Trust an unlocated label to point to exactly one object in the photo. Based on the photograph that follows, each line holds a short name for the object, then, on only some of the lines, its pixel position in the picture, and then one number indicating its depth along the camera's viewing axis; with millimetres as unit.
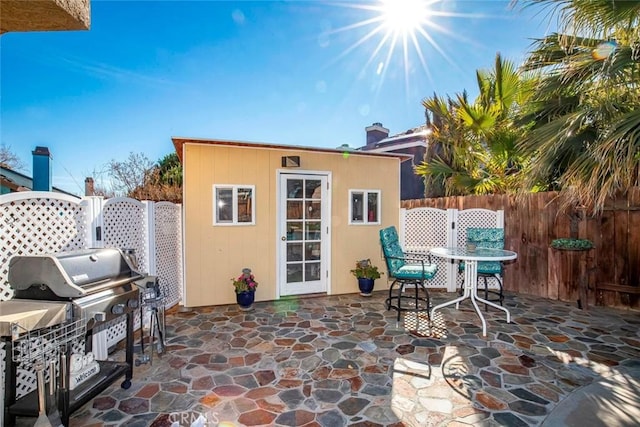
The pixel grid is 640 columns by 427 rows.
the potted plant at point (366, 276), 5250
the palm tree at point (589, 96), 2525
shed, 4699
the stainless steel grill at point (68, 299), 1845
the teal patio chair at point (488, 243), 4359
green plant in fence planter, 4434
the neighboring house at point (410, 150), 11758
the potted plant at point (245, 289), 4521
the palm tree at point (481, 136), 5633
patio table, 3566
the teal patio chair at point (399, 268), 3947
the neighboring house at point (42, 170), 3471
